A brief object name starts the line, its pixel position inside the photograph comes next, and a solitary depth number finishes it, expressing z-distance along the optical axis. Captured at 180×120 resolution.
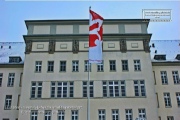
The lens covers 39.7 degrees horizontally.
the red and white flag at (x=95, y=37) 19.27
